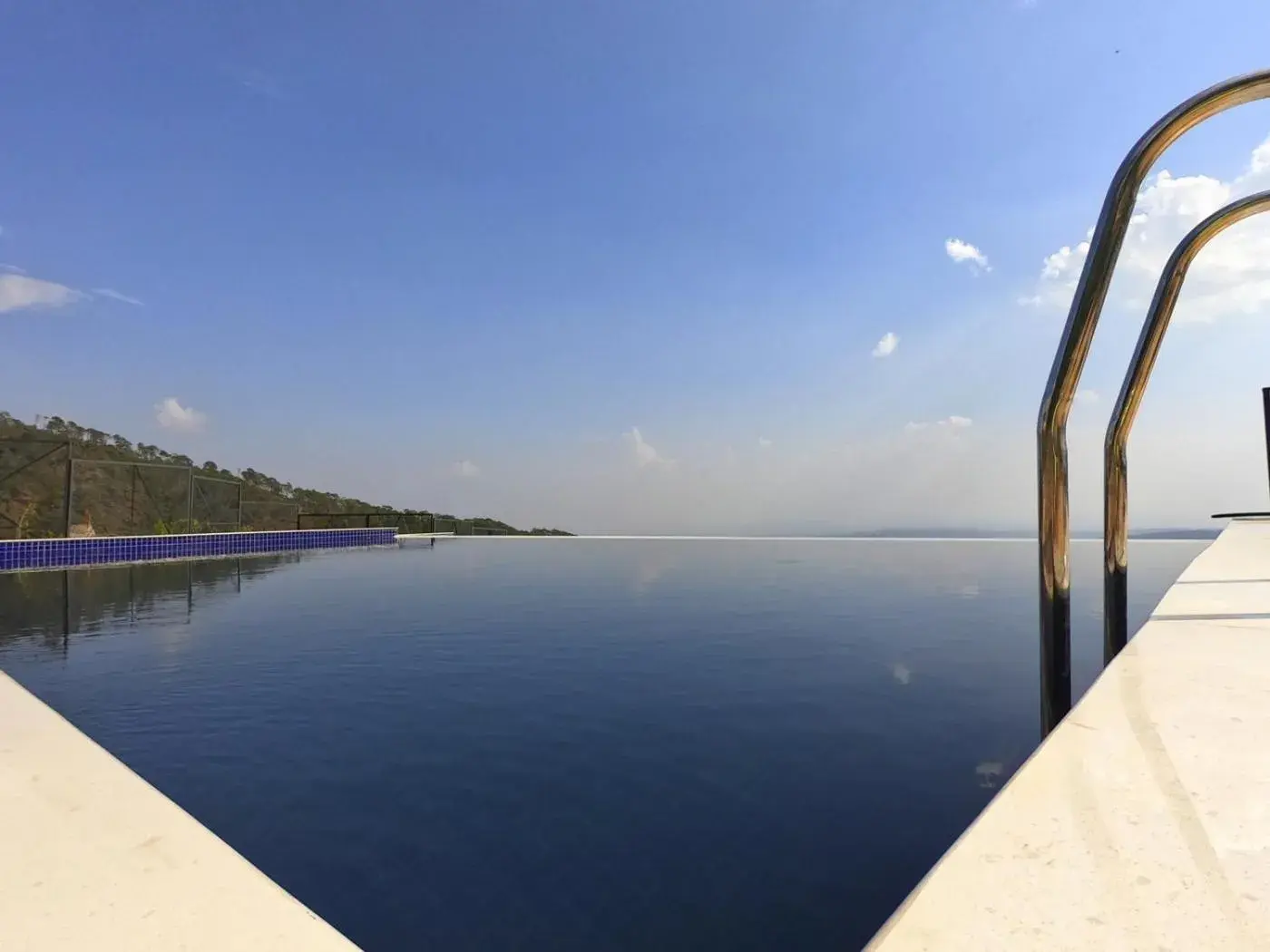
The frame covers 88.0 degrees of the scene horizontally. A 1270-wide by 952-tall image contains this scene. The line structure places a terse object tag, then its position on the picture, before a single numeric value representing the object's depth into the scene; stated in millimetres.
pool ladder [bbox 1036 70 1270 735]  2002
